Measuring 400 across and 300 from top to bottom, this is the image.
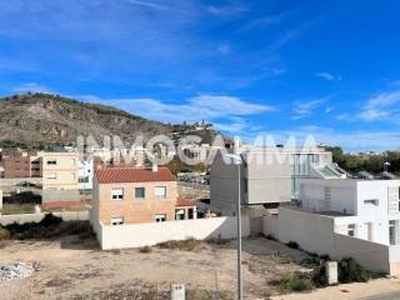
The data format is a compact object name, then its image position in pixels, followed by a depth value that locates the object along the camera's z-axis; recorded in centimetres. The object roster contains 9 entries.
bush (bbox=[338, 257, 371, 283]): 2124
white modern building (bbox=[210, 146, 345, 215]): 4638
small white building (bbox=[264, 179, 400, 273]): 2688
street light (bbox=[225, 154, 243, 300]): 1368
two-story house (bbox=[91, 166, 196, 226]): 3528
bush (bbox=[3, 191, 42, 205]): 6404
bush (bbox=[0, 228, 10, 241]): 3615
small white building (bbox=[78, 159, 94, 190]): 8857
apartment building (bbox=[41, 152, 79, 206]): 7869
